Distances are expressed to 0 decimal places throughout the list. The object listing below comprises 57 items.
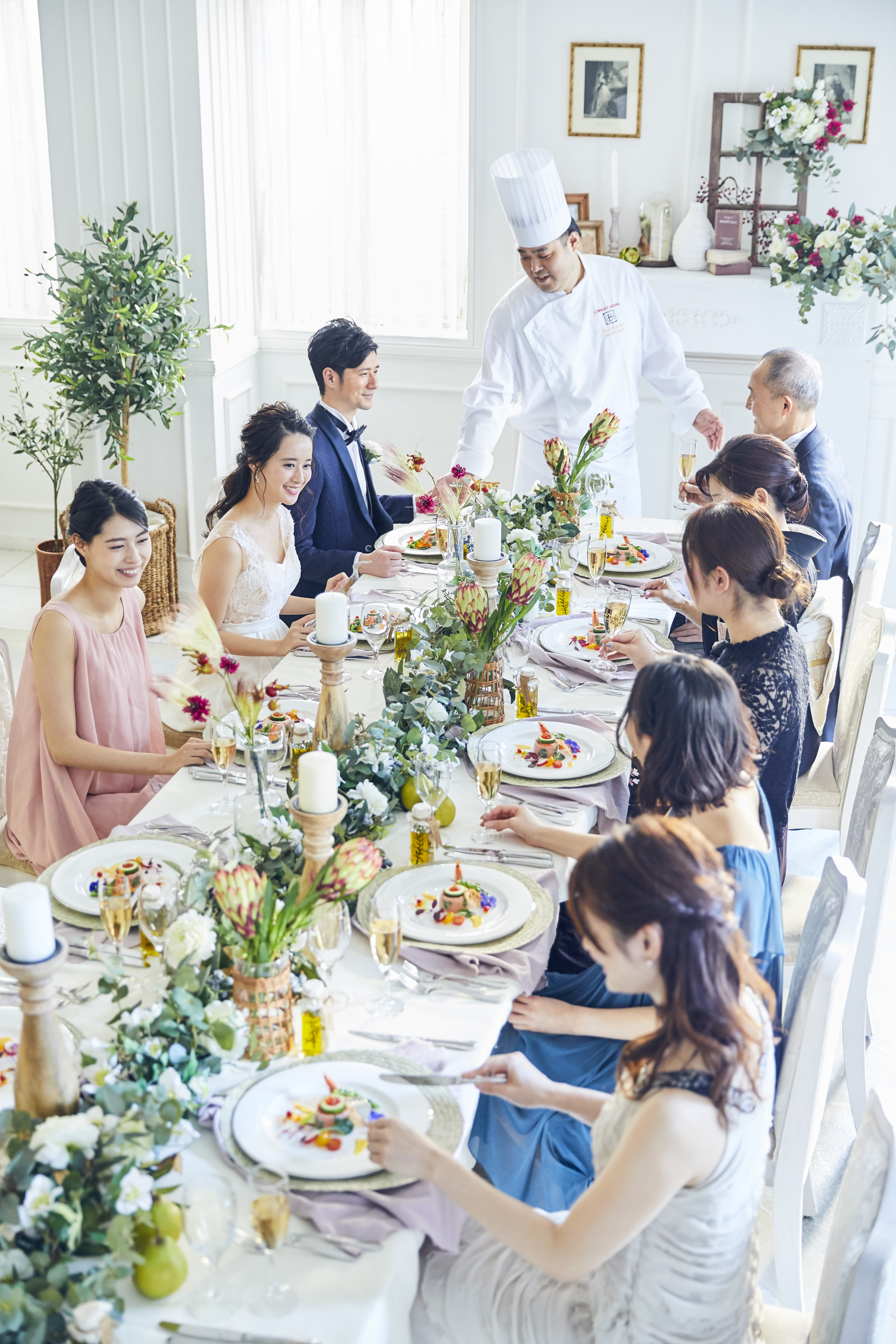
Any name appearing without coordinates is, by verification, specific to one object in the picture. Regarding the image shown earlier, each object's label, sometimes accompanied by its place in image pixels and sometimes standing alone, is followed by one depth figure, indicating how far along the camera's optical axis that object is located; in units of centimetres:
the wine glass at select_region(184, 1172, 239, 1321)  128
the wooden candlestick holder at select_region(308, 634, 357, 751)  230
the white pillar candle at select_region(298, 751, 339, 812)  168
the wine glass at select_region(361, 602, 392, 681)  304
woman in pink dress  265
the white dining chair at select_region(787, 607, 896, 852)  285
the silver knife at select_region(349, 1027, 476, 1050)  171
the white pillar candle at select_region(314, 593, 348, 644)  219
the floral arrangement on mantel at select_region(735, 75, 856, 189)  480
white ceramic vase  514
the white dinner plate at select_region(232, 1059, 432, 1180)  148
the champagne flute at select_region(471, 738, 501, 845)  219
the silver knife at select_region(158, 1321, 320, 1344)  128
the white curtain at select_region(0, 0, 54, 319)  563
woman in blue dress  186
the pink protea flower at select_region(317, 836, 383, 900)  163
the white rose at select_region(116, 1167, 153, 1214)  130
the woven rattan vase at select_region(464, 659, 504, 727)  269
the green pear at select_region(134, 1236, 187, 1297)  130
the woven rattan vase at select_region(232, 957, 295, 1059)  164
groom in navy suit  379
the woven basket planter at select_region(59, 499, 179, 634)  519
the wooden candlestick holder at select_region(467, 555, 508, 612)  271
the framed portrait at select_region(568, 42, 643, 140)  513
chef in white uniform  444
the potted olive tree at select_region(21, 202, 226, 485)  477
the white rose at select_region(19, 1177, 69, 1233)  128
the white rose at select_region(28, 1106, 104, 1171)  132
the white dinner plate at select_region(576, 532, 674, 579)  364
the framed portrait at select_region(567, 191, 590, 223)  527
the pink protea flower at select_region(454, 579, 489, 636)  255
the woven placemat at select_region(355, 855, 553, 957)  191
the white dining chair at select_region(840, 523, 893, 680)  338
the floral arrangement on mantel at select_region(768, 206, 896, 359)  480
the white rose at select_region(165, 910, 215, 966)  162
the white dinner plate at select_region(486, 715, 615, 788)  245
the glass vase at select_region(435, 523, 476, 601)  309
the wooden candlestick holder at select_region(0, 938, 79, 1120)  140
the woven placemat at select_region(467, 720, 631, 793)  242
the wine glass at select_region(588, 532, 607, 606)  329
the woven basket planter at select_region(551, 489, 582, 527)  366
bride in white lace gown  328
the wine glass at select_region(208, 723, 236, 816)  224
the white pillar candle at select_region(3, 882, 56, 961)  135
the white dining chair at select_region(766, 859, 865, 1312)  187
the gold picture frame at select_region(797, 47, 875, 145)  495
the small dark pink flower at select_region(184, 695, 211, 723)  222
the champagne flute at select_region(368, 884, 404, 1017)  171
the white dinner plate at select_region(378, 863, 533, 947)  192
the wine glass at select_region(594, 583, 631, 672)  295
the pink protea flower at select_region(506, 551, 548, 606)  255
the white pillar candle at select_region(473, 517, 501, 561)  271
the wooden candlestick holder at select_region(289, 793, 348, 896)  171
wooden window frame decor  505
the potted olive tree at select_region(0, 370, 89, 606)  514
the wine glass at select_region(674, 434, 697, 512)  372
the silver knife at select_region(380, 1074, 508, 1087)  161
